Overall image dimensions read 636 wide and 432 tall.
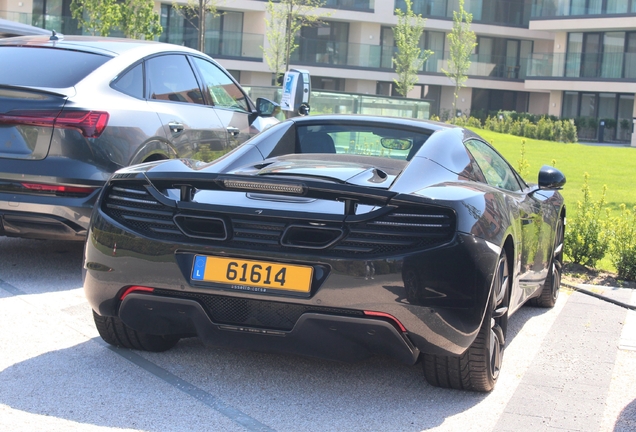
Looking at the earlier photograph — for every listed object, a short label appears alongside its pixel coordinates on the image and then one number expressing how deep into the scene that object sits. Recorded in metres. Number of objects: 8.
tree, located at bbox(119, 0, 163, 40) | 22.09
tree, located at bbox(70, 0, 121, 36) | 21.92
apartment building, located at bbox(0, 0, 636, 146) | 47.81
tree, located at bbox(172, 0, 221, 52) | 25.56
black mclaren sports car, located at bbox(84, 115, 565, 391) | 3.95
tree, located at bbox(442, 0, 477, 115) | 49.63
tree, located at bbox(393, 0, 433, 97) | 49.57
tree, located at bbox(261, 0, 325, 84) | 43.12
